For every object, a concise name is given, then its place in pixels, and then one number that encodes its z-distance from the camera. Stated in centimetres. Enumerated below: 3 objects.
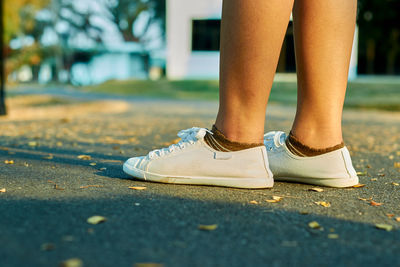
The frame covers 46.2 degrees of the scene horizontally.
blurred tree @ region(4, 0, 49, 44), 1293
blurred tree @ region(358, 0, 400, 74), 1413
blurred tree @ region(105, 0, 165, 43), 3192
